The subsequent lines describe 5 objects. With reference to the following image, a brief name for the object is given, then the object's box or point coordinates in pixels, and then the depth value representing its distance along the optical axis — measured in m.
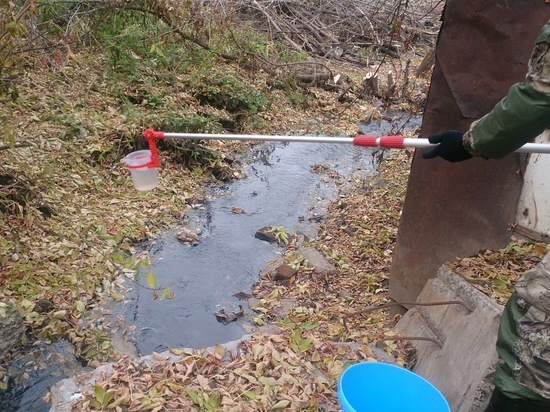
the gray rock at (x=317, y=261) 4.79
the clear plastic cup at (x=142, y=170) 3.75
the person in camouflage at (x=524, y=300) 1.88
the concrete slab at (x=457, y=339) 2.71
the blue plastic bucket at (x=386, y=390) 2.52
